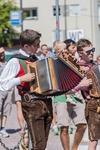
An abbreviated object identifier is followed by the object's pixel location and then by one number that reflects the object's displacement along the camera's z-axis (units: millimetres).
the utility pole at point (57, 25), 27816
